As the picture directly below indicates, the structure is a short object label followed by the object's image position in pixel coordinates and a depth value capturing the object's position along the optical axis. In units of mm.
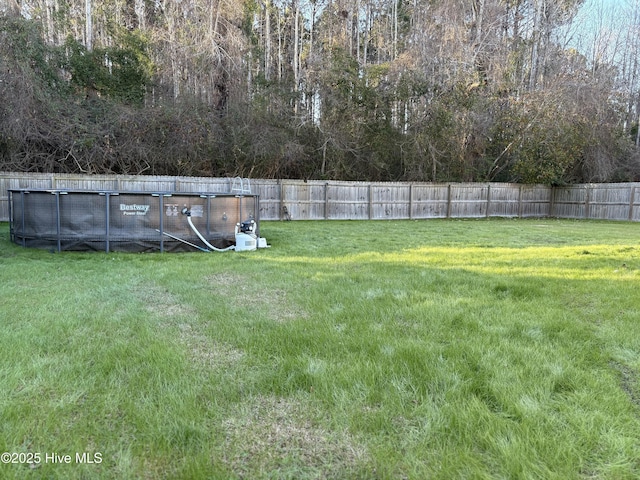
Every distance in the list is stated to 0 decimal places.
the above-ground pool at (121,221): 7141
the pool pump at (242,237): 7562
